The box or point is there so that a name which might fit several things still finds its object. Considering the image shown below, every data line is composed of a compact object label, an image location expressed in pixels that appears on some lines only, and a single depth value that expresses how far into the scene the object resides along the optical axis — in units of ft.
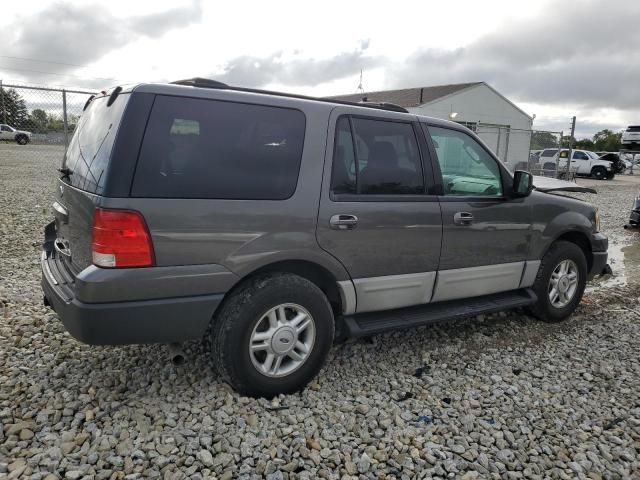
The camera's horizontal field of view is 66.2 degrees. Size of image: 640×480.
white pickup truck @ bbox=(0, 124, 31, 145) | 56.24
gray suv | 8.59
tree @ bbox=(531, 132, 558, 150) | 65.38
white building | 81.00
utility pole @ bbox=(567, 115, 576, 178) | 54.85
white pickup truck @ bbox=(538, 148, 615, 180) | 89.20
